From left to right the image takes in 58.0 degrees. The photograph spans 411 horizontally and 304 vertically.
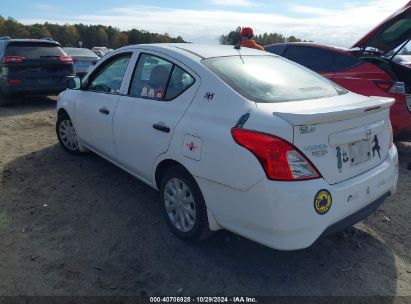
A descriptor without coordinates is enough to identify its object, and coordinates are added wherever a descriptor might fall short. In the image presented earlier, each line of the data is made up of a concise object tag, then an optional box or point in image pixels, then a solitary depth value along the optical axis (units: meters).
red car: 4.80
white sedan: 2.40
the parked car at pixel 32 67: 8.50
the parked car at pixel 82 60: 13.95
